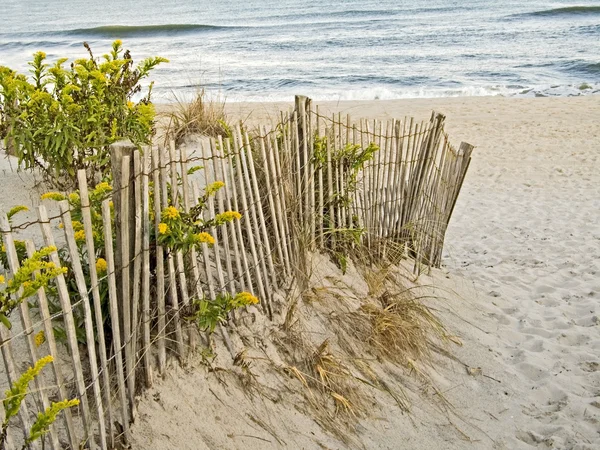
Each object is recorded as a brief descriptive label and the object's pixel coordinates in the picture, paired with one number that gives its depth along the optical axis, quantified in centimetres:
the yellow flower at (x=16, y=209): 225
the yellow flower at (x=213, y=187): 276
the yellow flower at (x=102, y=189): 265
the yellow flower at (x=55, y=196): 251
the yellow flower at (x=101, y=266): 243
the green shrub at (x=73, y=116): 380
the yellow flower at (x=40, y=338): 216
